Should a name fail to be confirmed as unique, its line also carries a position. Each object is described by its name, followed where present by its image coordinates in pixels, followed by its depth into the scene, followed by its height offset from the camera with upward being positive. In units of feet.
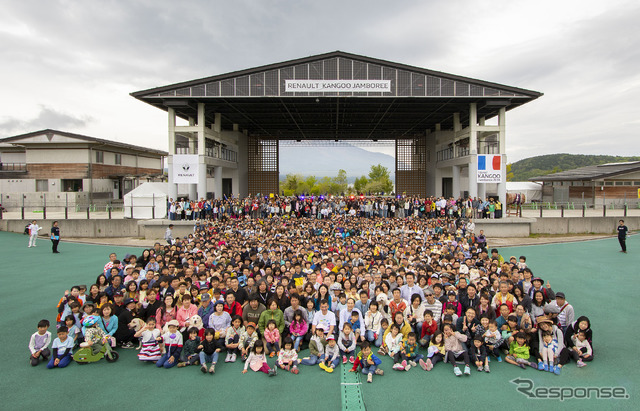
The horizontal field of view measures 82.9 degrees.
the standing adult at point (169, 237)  48.80 -4.46
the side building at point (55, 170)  106.42 +10.78
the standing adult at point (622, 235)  50.34 -4.68
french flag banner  73.41 +7.03
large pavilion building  69.15 +21.79
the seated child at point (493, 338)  20.06 -7.55
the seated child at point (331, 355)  20.02 -8.53
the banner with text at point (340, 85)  69.41 +22.67
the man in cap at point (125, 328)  21.86 -7.48
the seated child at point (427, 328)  21.39 -7.47
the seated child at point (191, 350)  20.08 -8.18
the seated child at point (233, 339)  20.76 -7.83
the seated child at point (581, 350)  19.75 -8.15
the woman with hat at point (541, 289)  22.82 -5.67
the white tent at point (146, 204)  71.61 +0.18
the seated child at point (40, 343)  19.84 -7.68
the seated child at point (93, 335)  20.17 -7.30
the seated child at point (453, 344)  19.98 -7.91
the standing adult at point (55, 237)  51.26 -4.45
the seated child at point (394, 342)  20.39 -8.02
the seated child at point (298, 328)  21.76 -7.58
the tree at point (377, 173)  242.99 +20.39
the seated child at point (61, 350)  19.59 -7.91
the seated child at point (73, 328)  20.43 -7.03
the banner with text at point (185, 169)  72.69 +7.19
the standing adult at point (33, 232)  57.52 -4.28
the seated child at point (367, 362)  19.02 -8.53
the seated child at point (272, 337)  21.20 -7.82
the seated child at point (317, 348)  20.36 -8.26
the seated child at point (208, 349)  19.95 -8.13
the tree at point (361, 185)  241.14 +13.60
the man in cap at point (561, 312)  21.16 -6.51
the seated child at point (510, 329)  20.52 -7.30
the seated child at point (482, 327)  20.25 -7.01
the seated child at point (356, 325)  21.75 -7.42
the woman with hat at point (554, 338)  19.26 -7.73
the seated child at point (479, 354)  19.47 -8.30
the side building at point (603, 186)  102.01 +4.56
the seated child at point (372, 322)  22.22 -7.39
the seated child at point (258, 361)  19.42 -8.54
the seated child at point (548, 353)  19.22 -8.09
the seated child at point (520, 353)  19.66 -8.36
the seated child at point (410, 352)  20.13 -8.42
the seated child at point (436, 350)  20.12 -8.23
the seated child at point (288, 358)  19.74 -8.50
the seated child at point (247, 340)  20.81 -7.95
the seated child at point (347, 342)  20.80 -8.03
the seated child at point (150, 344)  20.11 -7.76
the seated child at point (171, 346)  20.01 -7.89
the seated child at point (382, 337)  21.34 -8.23
